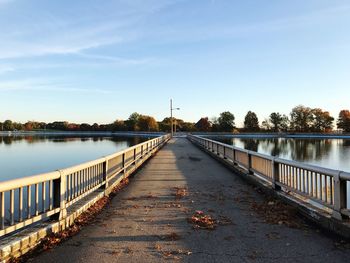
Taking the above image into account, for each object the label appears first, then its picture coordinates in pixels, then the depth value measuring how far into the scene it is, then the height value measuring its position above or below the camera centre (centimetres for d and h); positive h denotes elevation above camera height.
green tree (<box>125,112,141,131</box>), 18975 +285
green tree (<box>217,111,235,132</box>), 16675 +520
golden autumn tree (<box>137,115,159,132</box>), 18758 +439
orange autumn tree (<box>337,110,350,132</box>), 15592 +479
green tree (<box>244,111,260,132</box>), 16750 +460
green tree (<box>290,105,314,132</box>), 15925 +606
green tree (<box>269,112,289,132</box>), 16612 +449
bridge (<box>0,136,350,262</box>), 552 -193
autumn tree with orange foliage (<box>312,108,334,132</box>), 15862 +468
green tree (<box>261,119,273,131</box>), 16766 +270
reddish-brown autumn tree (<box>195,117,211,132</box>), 18162 +372
